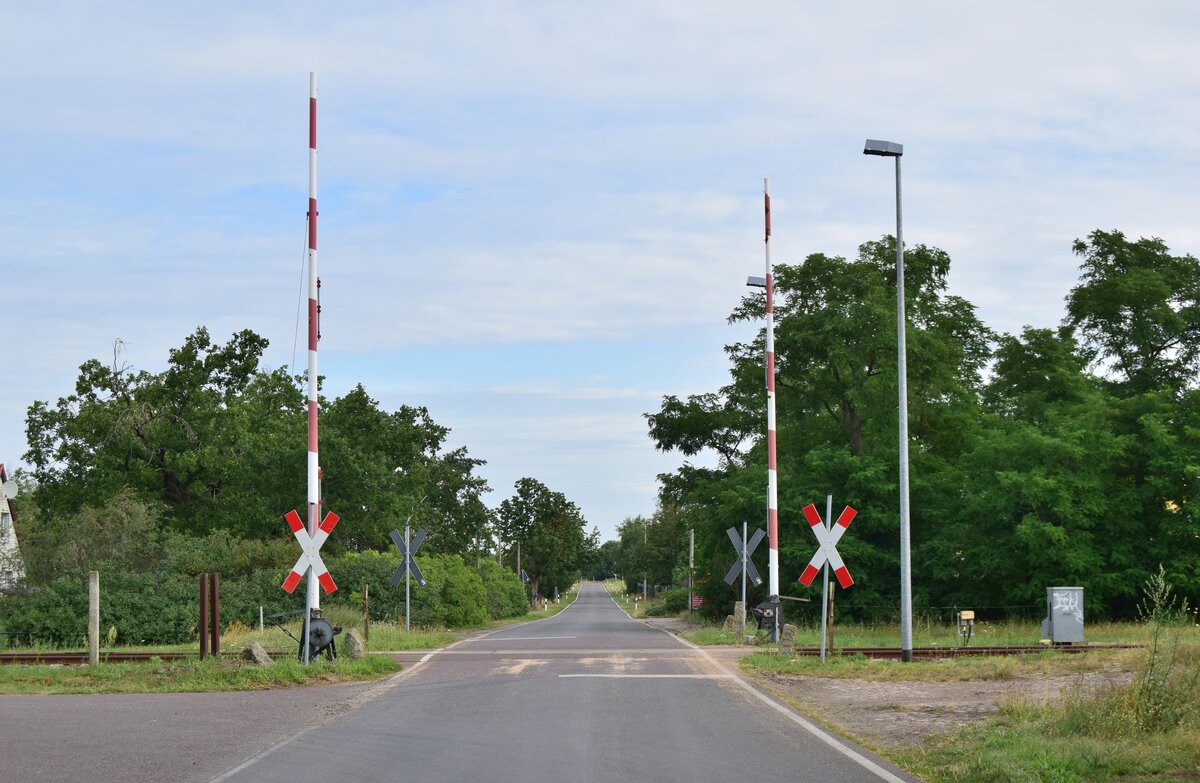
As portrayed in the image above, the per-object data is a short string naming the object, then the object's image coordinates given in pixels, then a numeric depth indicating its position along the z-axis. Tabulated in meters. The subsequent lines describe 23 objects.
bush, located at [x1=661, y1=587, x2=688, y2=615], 78.88
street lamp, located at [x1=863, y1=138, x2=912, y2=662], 21.39
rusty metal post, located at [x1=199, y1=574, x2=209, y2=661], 20.67
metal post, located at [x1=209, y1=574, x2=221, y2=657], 20.91
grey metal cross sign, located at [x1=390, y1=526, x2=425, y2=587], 34.72
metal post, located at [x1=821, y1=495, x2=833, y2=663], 21.17
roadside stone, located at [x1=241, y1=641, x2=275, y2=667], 19.89
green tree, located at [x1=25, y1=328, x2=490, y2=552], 56.47
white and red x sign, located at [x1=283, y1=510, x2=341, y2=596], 20.11
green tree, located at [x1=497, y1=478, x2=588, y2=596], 132.38
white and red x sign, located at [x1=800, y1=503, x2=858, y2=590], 21.16
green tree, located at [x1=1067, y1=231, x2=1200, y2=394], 45.03
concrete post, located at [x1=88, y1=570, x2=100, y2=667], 21.09
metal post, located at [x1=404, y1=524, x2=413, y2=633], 34.98
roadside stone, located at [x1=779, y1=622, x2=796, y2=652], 24.20
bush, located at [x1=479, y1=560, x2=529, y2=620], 69.50
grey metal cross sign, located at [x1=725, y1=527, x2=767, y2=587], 31.07
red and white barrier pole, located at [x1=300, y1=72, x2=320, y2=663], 20.33
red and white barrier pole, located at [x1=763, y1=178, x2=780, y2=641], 28.17
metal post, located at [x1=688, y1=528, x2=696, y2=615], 78.66
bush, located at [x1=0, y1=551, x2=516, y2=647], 38.97
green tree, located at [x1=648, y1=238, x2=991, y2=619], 43.56
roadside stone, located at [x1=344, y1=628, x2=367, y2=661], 21.56
